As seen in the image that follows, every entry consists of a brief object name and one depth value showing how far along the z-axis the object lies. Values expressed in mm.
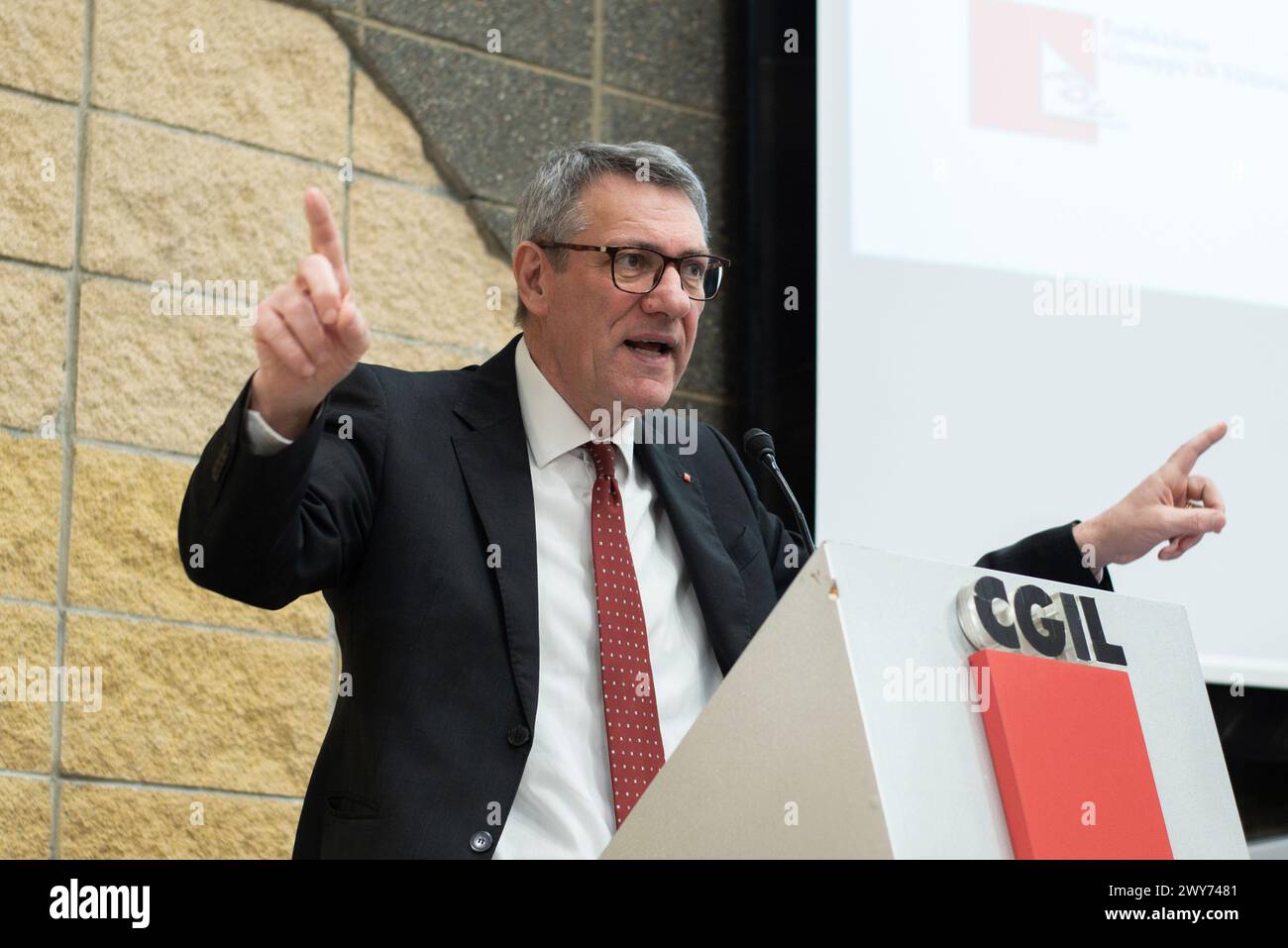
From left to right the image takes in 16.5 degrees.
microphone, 3524
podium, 3087
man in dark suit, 3303
